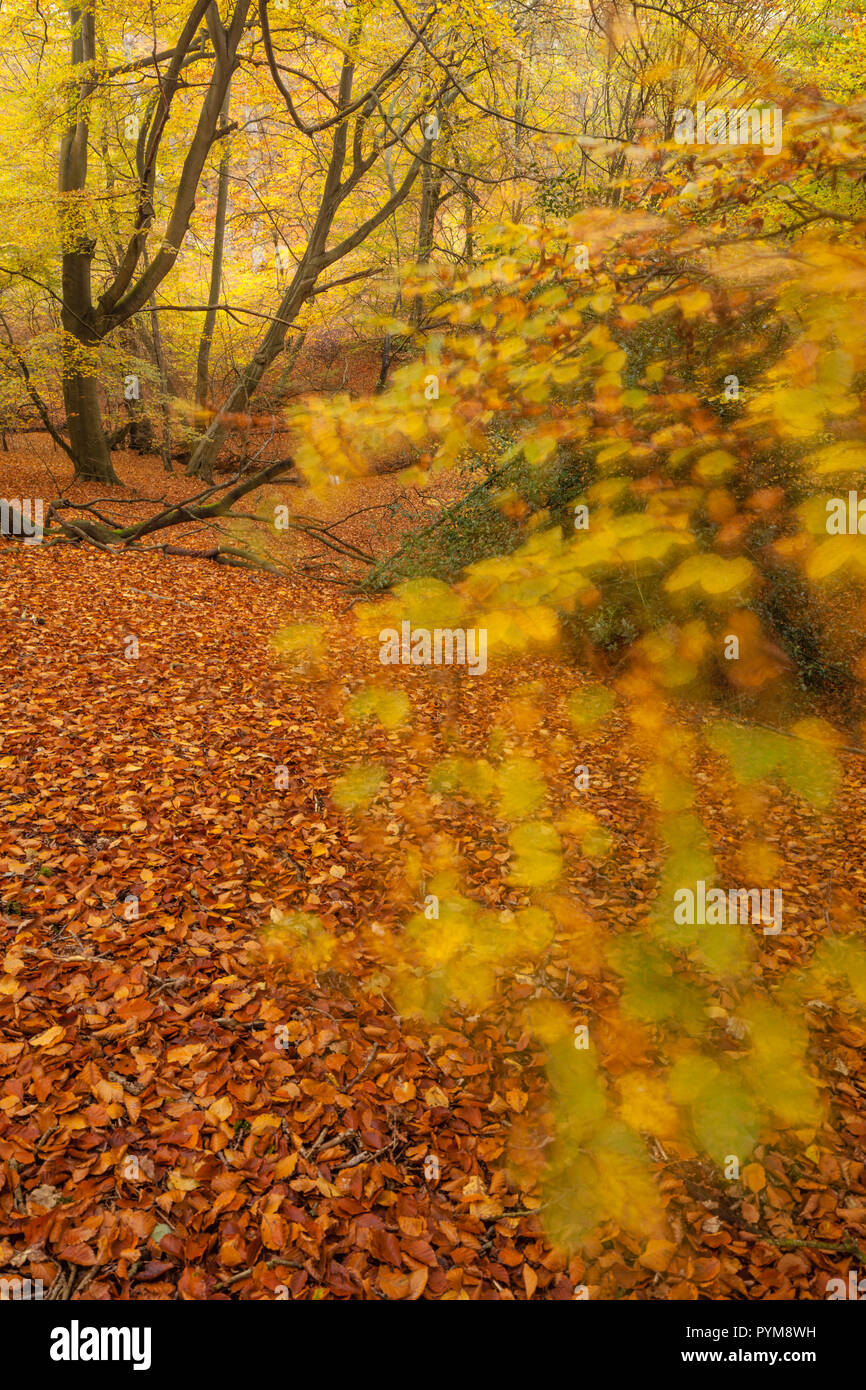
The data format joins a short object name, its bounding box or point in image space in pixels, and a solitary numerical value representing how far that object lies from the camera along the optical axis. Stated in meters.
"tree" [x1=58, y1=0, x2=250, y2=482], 8.57
